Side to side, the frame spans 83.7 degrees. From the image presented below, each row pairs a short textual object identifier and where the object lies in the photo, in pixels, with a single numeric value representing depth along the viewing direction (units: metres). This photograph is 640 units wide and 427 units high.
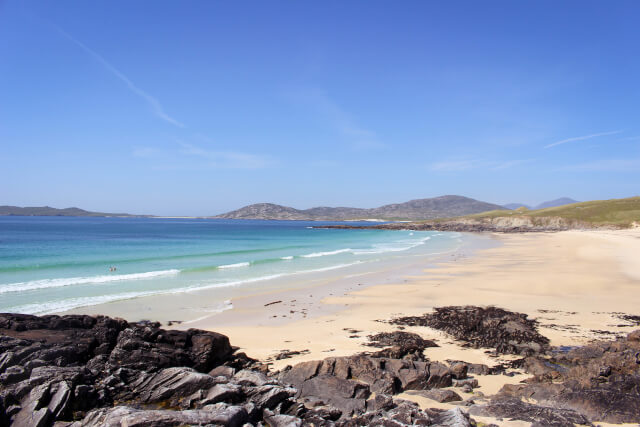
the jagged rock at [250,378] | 6.64
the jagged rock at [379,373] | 7.34
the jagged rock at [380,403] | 6.19
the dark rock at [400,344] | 9.25
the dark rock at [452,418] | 5.37
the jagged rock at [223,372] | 7.36
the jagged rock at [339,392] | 6.38
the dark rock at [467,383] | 7.52
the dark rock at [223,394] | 5.77
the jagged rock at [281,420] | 5.37
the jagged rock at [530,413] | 5.63
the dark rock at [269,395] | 5.95
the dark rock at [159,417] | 4.79
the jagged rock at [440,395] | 6.85
